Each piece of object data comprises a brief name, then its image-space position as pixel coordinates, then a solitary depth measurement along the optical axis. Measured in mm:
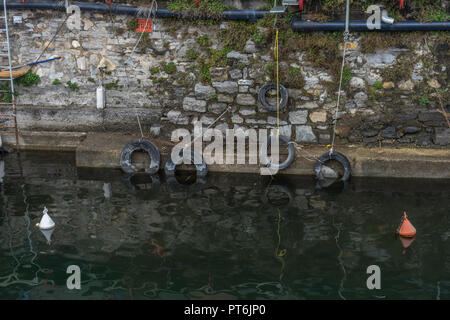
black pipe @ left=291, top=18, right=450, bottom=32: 9570
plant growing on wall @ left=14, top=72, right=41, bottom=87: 10984
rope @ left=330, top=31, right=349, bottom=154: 9814
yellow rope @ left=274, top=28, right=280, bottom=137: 9978
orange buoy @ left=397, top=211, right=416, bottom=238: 7455
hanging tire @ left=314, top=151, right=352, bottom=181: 9750
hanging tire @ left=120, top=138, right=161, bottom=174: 10031
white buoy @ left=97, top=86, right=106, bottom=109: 10742
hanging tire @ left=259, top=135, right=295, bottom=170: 9930
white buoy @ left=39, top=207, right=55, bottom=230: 7488
